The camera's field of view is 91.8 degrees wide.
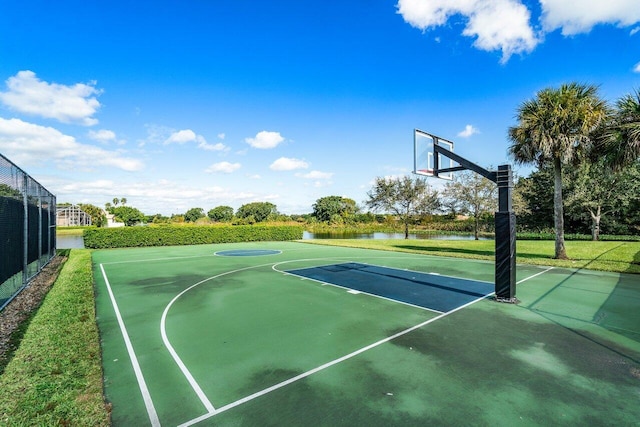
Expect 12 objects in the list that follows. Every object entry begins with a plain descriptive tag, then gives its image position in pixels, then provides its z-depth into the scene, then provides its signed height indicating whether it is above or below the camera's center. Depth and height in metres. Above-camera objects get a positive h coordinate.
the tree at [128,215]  69.93 +1.62
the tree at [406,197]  33.62 +2.35
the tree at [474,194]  29.67 +2.42
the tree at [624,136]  10.40 +2.82
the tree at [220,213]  90.69 +2.29
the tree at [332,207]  69.19 +2.80
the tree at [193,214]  101.40 +2.14
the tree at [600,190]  24.95 +2.21
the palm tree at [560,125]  13.09 +4.00
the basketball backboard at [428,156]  10.85 +2.25
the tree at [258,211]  77.12 +2.45
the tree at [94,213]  72.03 +2.01
